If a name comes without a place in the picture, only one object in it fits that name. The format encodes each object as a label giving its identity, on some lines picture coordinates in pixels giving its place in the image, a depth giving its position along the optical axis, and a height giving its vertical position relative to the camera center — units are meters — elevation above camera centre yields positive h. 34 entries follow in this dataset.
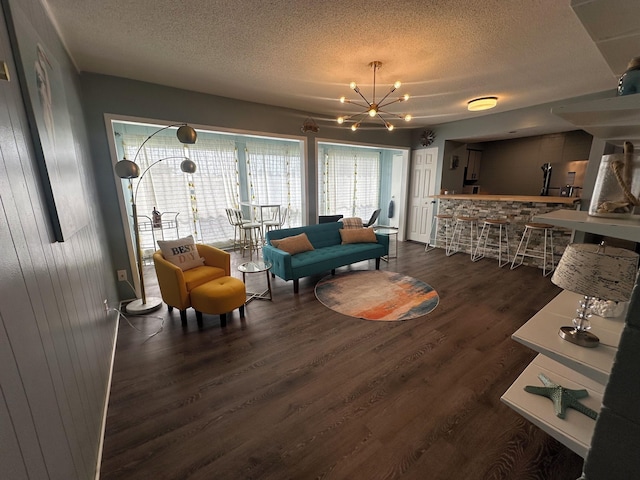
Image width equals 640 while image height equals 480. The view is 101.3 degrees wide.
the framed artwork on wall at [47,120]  1.05 +0.31
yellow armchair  2.61 -0.96
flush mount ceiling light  3.68 +1.11
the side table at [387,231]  4.94 -0.92
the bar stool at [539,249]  4.12 -1.06
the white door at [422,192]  5.88 -0.21
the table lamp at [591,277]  0.92 -0.34
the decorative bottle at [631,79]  0.79 +0.31
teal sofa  3.47 -1.02
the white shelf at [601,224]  0.71 -0.12
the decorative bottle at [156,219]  4.73 -0.60
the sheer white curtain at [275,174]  6.02 +0.24
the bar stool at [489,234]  4.57 -1.02
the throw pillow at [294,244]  3.73 -0.85
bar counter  4.20 -0.48
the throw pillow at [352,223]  4.70 -0.69
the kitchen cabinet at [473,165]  6.16 +0.40
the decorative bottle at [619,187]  0.82 -0.02
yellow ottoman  2.58 -1.11
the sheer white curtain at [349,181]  7.05 +0.07
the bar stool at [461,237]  5.11 -1.07
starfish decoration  1.22 -1.04
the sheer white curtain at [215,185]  5.45 +0.00
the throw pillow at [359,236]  4.42 -0.87
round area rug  2.99 -1.43
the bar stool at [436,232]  5.55 -1.07
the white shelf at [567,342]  0.94 -0.63
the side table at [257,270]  3.12 -0.99
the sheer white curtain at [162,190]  4.91 -0.09
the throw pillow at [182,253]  2.91 -0.75
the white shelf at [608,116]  0.70 +0.21
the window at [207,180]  4.98 +0.10
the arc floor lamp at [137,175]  2.60 +0.09
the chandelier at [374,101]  2.72 +1.18
